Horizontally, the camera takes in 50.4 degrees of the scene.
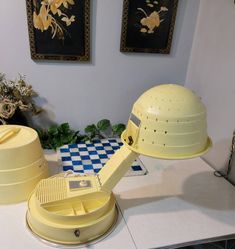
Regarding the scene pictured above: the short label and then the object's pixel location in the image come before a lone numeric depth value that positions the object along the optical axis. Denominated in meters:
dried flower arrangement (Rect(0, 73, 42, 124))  1.27
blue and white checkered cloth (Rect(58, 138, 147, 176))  1.25
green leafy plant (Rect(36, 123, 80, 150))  1.46
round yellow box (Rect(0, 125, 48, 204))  0.93
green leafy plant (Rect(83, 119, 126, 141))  1.59
